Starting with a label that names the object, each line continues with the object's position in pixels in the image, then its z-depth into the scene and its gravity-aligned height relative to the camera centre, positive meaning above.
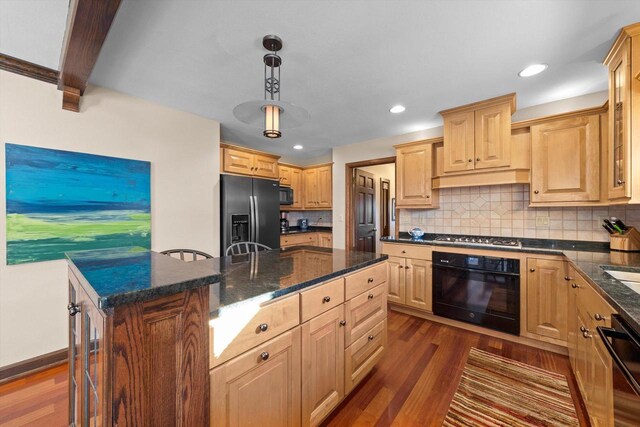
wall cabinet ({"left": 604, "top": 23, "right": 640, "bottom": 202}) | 1.63 +0.70
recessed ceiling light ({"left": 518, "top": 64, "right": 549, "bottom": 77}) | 2.05 +1.15
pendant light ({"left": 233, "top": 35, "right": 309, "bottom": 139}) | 1.52 +0.61
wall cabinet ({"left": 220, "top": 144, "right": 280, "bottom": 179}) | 3.57 +0.75
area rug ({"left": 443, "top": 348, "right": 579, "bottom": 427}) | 1.59 -1.26
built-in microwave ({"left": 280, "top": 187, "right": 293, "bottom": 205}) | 4.75 +0.31
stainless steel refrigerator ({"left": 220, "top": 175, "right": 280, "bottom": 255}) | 3.26 +0.02
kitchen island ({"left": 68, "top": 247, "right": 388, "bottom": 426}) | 0.66 -0.45
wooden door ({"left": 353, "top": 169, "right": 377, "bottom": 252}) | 4.57 +0.03
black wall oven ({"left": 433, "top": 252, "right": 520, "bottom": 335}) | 2.48 -0.79
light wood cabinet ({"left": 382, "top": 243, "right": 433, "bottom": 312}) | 2.99 -0.75
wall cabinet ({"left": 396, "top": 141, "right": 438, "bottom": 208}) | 3.27 +0.48
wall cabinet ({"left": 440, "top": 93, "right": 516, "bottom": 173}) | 2.64 +0.84
